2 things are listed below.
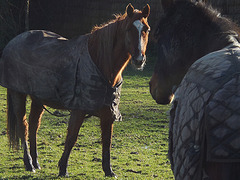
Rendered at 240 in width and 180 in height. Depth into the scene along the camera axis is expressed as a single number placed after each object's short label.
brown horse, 16.48
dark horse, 8.80
